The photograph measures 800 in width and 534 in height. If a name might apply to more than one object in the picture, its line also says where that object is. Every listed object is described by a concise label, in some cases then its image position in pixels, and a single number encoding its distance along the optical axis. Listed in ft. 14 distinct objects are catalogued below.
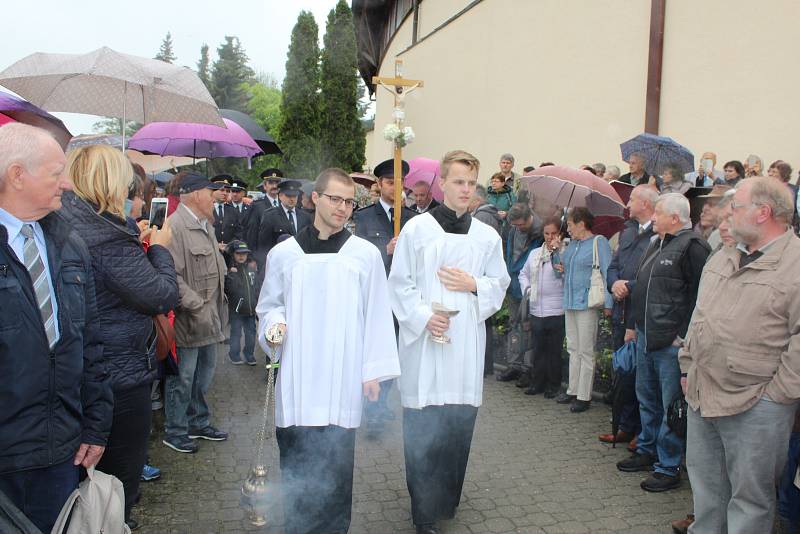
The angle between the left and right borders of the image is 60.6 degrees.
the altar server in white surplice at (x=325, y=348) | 12.03
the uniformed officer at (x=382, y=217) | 20.93
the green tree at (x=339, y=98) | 63.31
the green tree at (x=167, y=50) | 206.56
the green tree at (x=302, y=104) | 60.34
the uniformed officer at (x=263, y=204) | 28.81
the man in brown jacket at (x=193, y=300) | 16.84
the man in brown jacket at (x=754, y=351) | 11.26
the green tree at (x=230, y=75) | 164.45
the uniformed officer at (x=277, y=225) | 25.90
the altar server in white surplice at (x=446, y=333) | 13.53
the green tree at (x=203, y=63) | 188.55
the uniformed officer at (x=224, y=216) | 33.91
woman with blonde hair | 10.64
